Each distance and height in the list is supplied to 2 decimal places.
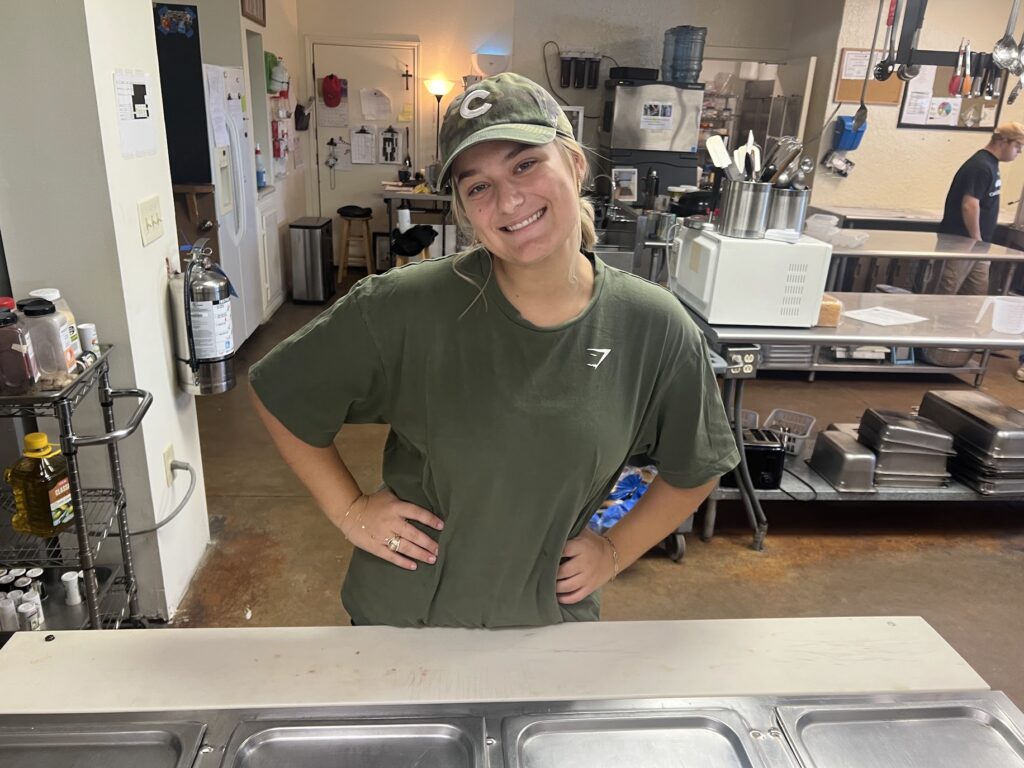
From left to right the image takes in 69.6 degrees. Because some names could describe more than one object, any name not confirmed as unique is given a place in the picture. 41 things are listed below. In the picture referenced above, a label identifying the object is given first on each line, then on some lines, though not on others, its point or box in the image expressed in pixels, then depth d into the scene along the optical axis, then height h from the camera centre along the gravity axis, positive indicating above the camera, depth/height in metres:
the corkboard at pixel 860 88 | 6.14 +0.50
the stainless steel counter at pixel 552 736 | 0.87 -0.70
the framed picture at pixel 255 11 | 4.78 +0.72
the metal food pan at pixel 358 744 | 0.87 -0.70
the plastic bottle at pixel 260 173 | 5.30 -0.34
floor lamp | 6.98 +0.40
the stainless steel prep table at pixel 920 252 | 4.68 -0.59
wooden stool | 6.84 -0.93
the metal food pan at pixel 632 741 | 0.88 -0.70
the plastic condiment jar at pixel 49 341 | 1.73 -0.51
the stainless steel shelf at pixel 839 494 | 3.06 -1.35
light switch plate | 2.11 -0.28
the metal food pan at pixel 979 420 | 3.08 -1.08
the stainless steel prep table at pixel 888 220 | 5.90 -0.50
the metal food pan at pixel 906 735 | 0.89 -0.69
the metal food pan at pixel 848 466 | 3.06 -1.25
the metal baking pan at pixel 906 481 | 3.12 -1.31
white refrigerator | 4.26 -0.38
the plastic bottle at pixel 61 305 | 1.81 -0.46
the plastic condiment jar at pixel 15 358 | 1.67 -0.53
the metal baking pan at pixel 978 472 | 3.08 -1.26
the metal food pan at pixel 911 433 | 3.10 -1.11
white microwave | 2.60 -0.46
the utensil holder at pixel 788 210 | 2.63 -0.21
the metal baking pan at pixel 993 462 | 3.07 -1.21
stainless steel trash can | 5.96 -1.05
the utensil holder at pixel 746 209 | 2.61 -0.21
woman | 0.97 -0.34
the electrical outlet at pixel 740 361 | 2.69 -0.74
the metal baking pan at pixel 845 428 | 3.39 -1.23
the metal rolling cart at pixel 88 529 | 1.74 -1.10
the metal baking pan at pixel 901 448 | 3.11 -1.18
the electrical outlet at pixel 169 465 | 2.36 -1.05
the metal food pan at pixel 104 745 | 0.85 -0.70
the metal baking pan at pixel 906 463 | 3.12 -1.24
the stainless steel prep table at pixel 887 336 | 2.71 -0.66
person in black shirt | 4.91 -0.31
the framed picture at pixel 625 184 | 5.98 -0.34
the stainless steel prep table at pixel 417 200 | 6.39 -0.60
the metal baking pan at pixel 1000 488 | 3.08 -1.31
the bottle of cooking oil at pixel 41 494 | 1.91 -0.94
